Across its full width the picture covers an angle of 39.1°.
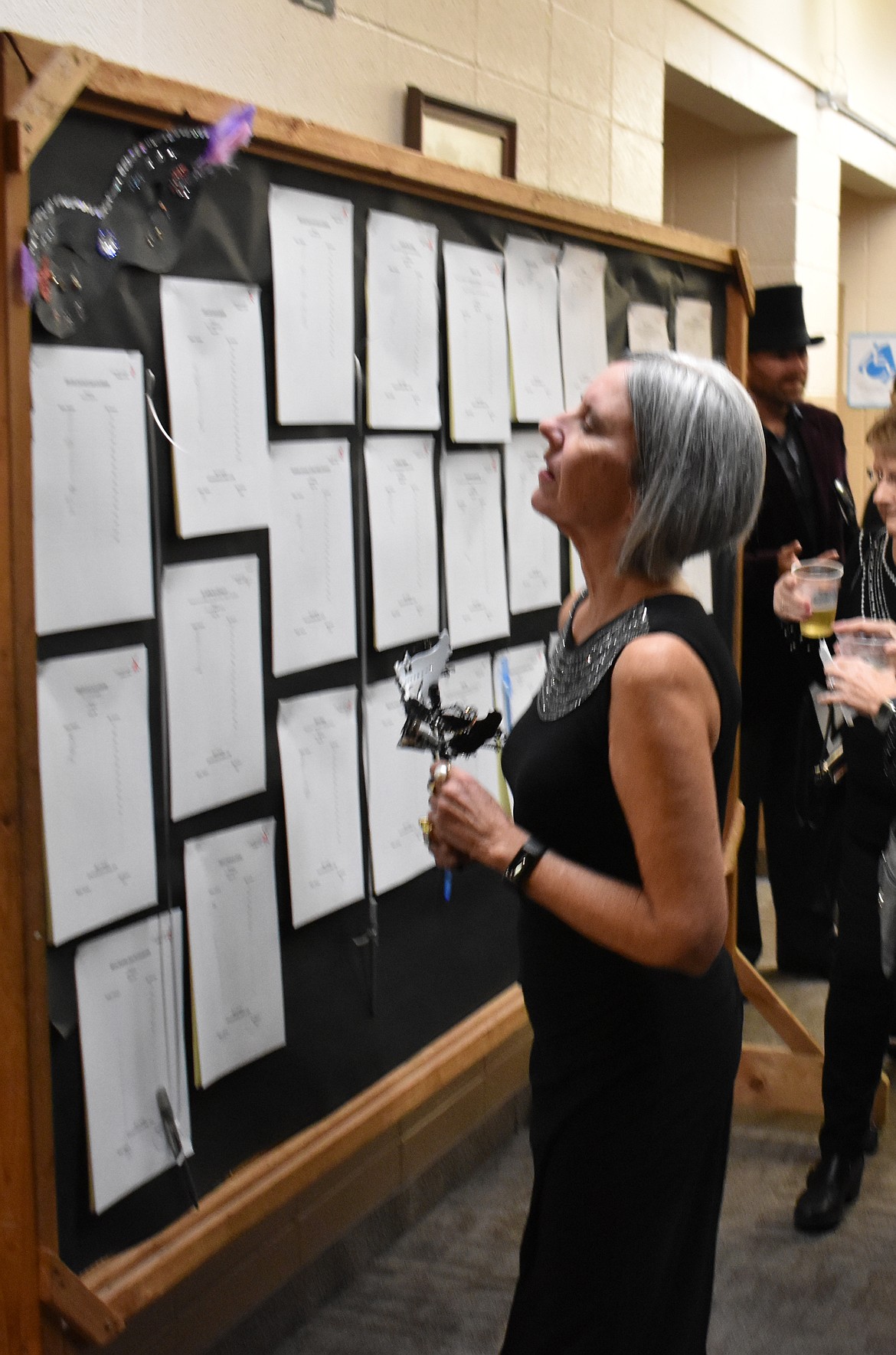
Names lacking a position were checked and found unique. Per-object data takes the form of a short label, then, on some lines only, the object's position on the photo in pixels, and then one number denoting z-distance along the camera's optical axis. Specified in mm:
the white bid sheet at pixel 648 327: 2373
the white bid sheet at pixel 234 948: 1564
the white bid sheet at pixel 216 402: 1459
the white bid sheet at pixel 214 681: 1497
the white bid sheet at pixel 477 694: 2004
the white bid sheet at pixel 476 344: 1913
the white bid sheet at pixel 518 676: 2131
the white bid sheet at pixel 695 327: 2520
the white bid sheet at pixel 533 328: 2043
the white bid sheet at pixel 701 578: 2615
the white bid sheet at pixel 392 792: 1826
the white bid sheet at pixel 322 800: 1687
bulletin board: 1246
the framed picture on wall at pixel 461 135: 2424
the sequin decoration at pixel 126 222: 1278
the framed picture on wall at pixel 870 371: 5133
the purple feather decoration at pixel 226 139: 1393
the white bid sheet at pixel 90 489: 1312
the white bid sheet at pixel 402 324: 1748
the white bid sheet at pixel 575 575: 2303
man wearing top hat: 3361
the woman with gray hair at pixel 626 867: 1251
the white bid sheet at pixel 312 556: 1631
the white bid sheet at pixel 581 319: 2182
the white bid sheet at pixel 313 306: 1586
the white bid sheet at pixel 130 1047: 1425
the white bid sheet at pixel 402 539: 1801
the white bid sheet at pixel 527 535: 2109
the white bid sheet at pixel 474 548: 1966
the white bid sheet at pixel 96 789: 1355
